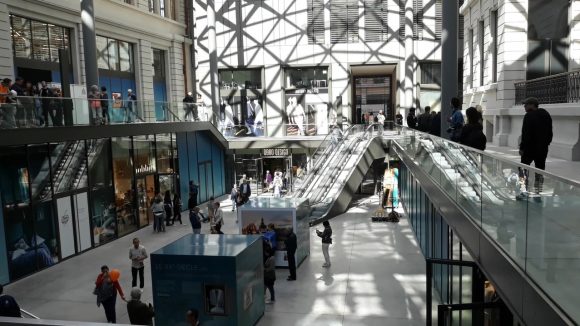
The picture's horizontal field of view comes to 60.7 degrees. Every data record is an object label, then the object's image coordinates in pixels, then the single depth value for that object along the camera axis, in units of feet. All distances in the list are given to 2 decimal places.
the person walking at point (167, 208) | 77.56
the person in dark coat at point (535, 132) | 24.16
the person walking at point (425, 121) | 60.34
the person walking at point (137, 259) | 44.80
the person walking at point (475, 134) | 31.53
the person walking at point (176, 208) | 79.60
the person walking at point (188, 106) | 88.65
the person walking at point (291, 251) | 49.16
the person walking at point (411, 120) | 73.56
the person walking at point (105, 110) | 64.38
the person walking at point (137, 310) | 32.63
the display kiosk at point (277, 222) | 53.88
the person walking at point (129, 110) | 70.64
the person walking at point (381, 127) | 91.48
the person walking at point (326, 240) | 53.06
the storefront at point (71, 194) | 52.95
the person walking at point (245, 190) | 80.28
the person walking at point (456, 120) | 40.86
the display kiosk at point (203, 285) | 36.04
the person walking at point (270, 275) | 42.80
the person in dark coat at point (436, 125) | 56.88
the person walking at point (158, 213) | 72.79
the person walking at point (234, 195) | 81.61
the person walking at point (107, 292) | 36.78
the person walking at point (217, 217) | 61.16
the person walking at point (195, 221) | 61.46
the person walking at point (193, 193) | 73.65
